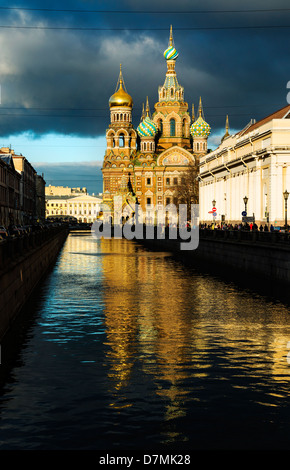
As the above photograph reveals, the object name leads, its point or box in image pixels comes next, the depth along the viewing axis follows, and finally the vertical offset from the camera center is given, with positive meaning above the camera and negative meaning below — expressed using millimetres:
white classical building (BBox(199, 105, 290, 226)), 58625 +4526
